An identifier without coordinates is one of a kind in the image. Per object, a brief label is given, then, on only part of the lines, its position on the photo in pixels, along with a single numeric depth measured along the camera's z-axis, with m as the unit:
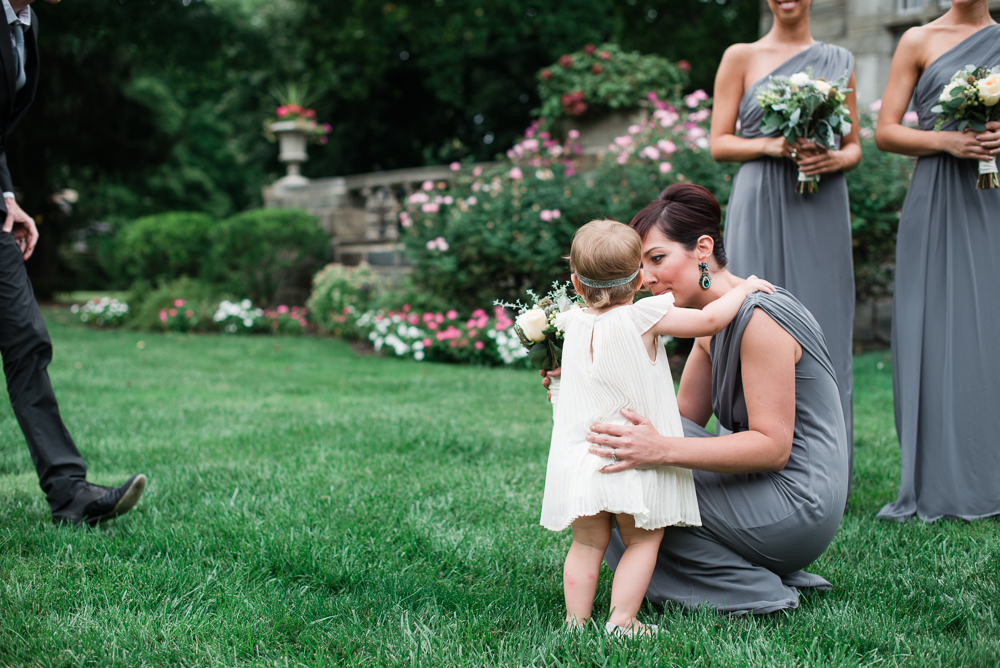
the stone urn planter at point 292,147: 12.97
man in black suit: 3.03
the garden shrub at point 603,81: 10.06
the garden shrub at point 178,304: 10.63
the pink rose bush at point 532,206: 7.44
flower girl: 2.07
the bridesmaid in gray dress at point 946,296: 3.22
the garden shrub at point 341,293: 9.95
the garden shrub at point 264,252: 11.02
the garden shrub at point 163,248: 12.09
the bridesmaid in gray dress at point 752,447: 2.18
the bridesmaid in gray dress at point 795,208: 3.34
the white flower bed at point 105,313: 11.62
